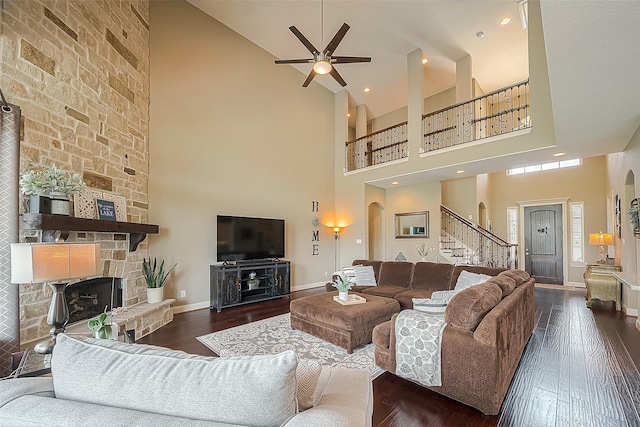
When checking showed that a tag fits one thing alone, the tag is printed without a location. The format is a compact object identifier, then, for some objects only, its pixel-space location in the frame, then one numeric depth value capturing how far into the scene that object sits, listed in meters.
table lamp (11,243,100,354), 1.59
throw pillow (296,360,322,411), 1.01
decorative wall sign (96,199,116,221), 3.27
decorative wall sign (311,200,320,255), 7.04
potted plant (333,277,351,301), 3.58
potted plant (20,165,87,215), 2.41
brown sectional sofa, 2.01
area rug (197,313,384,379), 2.89
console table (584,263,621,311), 4.93
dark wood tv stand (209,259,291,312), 4.85
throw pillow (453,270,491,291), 3.56
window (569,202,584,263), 7.21
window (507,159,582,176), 7.37
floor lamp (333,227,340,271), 7.56
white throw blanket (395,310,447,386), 2.21
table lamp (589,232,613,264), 5.75
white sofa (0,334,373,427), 0.77
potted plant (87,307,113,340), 1.54
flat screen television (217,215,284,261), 5.13
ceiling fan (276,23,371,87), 3.90
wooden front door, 7.55
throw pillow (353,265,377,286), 4.95
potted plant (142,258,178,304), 3.99
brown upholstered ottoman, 3.11
